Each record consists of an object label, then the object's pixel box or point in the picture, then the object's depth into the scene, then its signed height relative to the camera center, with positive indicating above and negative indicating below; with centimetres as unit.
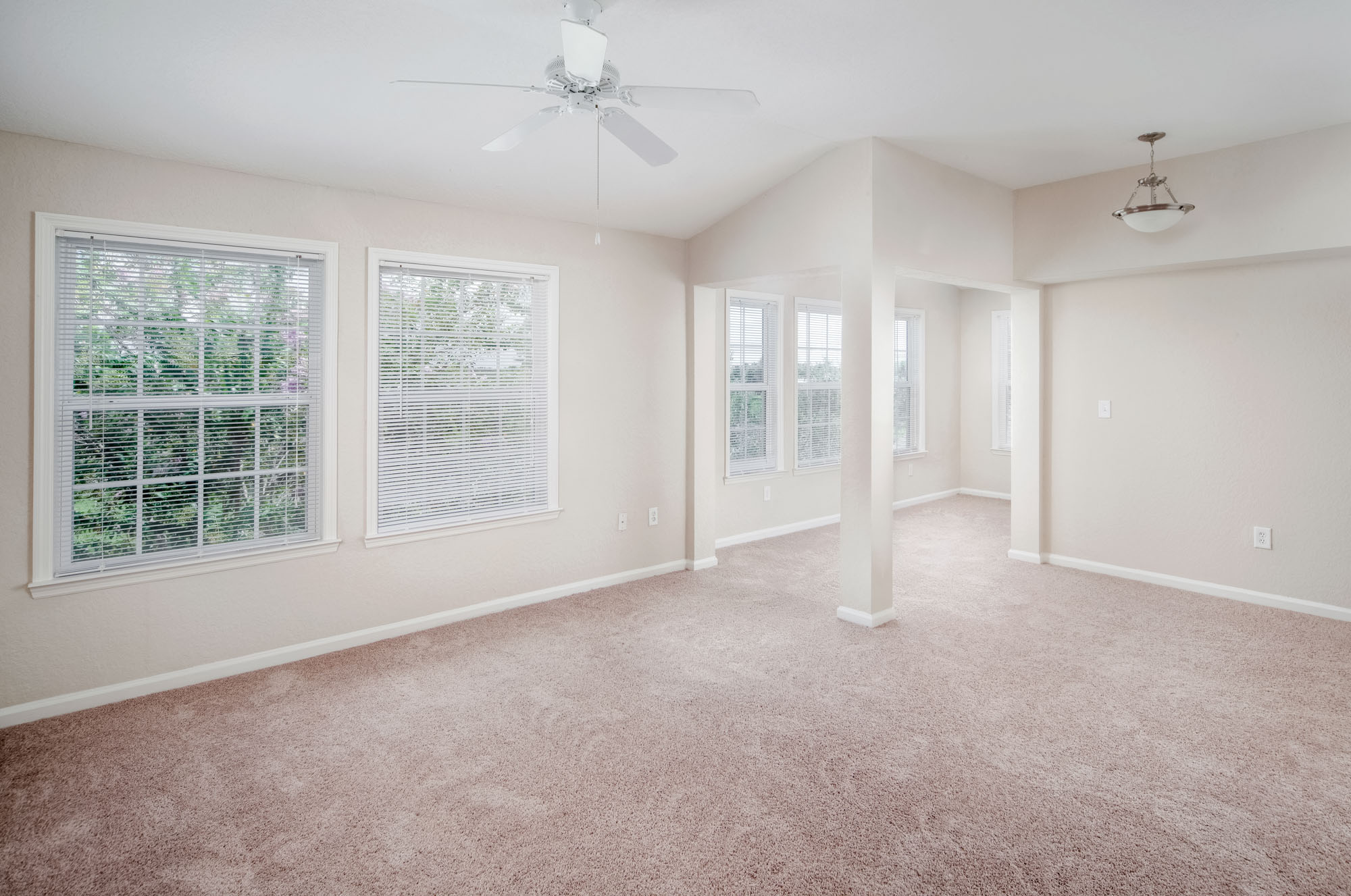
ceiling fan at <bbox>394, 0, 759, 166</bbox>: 207 +116
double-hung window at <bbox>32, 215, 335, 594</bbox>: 289 +29
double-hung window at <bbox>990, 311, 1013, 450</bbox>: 785 +93
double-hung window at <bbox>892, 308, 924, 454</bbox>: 772 +86
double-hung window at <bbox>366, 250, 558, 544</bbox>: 374 +39
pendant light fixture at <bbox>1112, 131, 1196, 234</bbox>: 375 +137
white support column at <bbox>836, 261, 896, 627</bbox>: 380 +10
